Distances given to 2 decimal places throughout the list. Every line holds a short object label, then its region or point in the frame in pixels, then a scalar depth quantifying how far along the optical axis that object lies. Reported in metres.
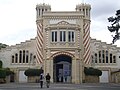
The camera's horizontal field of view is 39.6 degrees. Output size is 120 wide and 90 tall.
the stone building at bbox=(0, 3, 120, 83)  30.06
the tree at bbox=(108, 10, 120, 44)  17.76
